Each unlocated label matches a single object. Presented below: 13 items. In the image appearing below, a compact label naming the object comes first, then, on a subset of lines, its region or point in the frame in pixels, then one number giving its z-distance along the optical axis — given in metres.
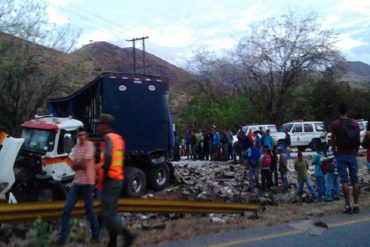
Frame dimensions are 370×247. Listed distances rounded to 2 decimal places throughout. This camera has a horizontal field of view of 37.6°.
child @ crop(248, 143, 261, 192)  18.69
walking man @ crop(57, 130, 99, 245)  7.09
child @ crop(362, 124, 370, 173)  9.70
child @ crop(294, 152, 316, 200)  16.39
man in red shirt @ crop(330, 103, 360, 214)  8.86
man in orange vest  6.15
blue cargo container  16.98
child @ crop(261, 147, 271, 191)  18.55
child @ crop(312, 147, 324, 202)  14.91
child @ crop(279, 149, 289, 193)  18.37
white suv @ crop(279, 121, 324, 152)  32.34
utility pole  58.47
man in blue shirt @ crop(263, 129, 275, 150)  20.92
